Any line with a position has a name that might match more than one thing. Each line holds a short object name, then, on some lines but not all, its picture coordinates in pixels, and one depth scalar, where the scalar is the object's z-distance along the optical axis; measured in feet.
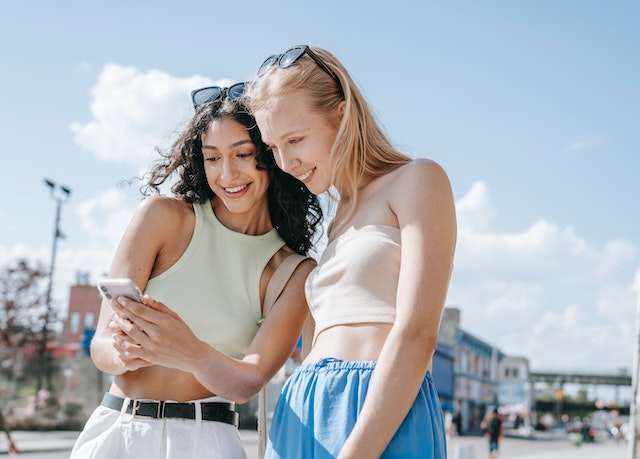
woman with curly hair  7.90
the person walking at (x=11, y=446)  50.04
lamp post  86.45
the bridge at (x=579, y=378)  312.29
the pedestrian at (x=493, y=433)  69.36
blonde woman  6.59
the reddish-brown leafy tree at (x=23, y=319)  104.32
